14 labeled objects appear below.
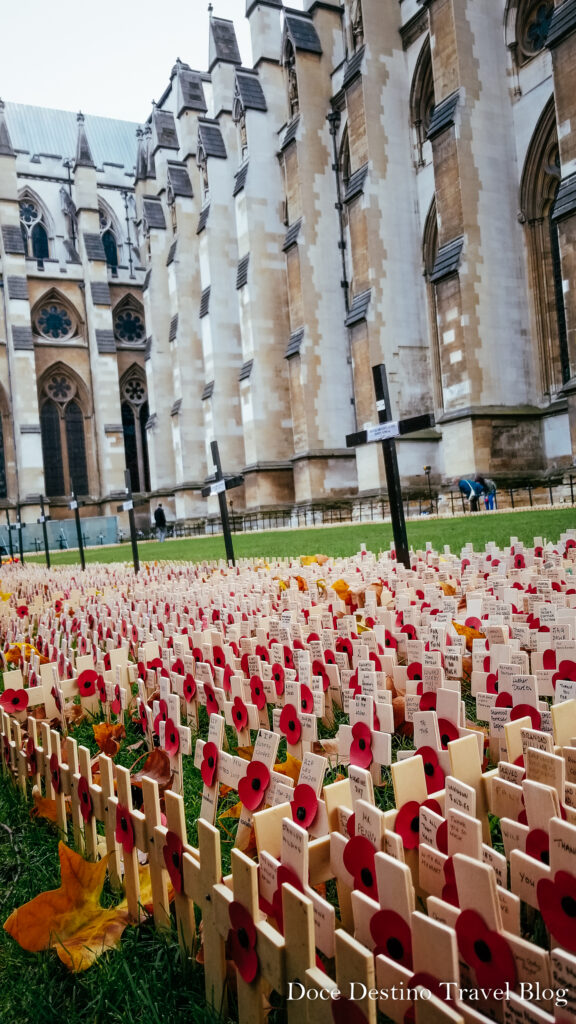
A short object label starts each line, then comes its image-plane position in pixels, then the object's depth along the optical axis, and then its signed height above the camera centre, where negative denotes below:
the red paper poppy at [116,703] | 3.12 -0.76
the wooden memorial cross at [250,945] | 1.20 -0.72
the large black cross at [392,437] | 5.88 +0.49
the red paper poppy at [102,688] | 3.28 -0.73
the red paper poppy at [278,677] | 2.93 -0.69
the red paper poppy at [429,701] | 2.27 -0.64
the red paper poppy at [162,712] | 2.58 -0.69
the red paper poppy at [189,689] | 2.95 -0.69
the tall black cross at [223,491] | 8.29 +0.23
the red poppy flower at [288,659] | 3.10 -0.64
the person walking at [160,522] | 25.14 -0.20
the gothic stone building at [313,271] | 16.17 +7.05
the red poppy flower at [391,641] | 3.36 -0.66
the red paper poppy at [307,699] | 2.55 -0.67
